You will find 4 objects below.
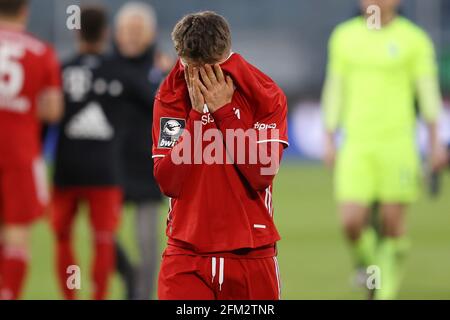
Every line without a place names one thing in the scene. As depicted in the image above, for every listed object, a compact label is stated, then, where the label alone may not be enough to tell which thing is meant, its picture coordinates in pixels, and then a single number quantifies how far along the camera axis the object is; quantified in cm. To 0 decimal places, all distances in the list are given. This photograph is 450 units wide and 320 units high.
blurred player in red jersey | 1367
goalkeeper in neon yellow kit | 1594
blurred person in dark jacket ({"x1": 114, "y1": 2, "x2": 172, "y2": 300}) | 1603
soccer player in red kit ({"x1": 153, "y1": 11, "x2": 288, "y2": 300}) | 866
